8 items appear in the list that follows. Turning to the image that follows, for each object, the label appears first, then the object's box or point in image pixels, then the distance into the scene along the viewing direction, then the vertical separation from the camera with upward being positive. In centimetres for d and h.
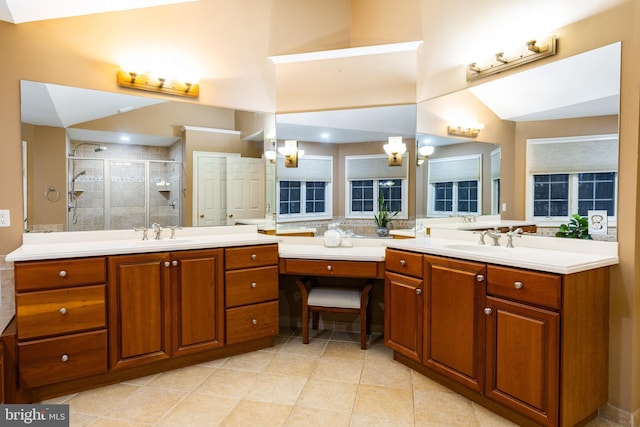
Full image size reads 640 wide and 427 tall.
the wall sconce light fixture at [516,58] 213 +93
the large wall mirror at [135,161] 240 +33
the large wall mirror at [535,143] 196 +41
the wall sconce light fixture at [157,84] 263 +91
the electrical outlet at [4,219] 229 -8
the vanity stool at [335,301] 280 -72
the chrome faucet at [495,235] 241 -18
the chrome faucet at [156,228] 273 -16
